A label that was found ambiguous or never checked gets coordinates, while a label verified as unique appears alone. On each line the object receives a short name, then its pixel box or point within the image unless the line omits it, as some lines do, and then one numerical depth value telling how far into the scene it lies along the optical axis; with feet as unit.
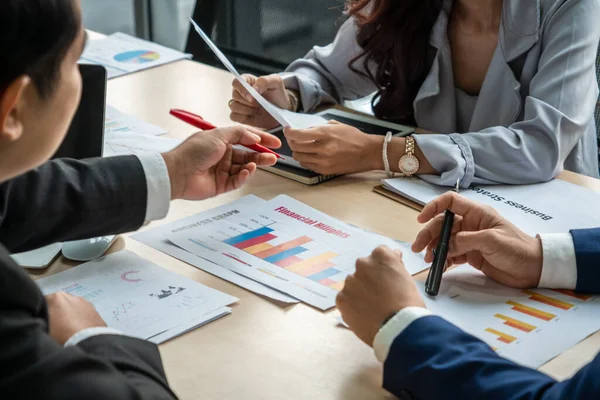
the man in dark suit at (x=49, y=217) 6.80
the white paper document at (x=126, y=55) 11.17
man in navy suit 7.22
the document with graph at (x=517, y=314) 7.68
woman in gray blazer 9.34
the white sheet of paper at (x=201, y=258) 8.09
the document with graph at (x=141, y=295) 7.76
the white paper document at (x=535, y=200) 8.76
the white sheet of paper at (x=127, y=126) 9.92
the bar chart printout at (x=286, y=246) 8.17
